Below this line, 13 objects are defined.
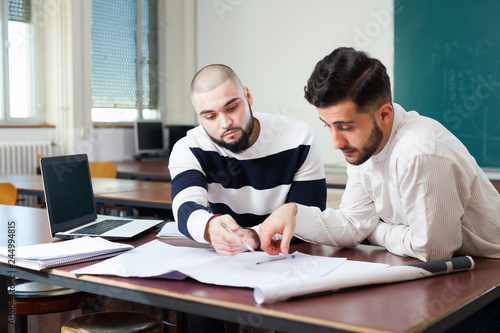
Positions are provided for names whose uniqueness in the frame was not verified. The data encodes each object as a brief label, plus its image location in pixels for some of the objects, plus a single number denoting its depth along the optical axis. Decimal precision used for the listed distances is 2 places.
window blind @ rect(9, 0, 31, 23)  5.64
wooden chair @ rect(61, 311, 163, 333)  1.60
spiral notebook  1.41
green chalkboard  4.59
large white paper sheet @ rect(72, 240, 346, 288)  1.20
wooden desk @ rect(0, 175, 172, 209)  3.19
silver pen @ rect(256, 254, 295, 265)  1.34
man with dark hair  1.29
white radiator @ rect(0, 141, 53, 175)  5.43
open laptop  1.81
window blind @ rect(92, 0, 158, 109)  6.17
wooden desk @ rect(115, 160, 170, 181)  4.65
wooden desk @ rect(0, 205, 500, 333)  0.95
